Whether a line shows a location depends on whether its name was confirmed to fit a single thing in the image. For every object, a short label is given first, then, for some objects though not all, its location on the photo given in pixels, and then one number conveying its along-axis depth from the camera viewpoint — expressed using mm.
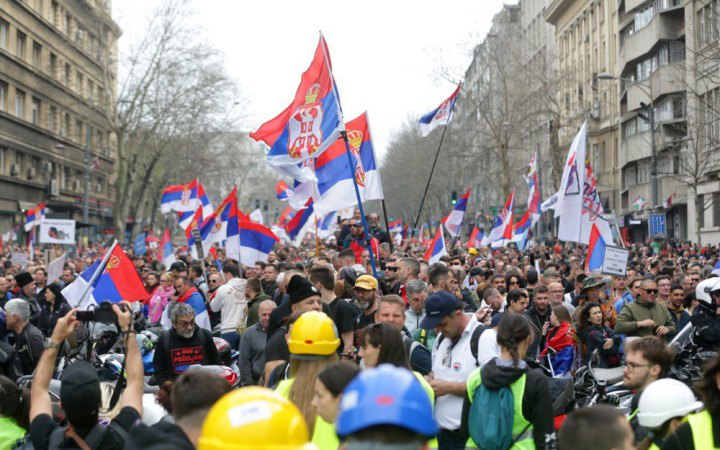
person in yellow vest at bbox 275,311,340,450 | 4906
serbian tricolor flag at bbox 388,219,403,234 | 52641
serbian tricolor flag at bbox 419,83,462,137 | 17406
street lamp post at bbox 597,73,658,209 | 30931
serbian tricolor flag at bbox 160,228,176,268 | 22892
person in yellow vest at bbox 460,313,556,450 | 5168
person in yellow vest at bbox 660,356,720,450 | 4027
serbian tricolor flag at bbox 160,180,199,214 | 31734
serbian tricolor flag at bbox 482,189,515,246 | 26447
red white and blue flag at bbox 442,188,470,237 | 24047
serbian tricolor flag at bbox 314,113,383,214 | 13477
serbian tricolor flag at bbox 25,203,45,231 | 36312
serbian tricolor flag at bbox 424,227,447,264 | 18156
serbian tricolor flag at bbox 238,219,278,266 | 17530
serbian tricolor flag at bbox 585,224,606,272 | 16406
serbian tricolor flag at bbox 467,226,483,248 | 32616
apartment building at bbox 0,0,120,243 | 49750
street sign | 29625
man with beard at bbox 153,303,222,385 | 8300
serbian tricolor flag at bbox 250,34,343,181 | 12969
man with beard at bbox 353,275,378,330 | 8219
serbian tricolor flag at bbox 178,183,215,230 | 26656
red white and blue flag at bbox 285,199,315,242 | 22812
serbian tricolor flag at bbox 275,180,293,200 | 28380
